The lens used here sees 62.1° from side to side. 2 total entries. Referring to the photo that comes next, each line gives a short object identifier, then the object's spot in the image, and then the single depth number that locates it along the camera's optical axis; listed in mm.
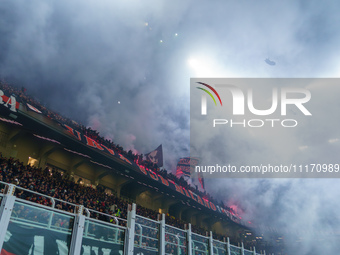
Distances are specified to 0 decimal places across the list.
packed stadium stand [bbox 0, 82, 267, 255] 7691
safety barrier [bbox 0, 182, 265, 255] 7062
